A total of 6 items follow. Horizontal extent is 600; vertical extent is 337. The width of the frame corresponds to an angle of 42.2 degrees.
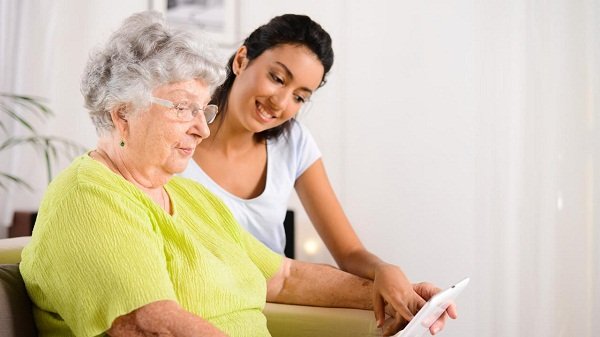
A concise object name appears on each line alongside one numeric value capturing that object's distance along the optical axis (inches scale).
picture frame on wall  152.6
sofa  71.7
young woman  83.0
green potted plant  136.3
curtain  126.3
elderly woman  47.2
